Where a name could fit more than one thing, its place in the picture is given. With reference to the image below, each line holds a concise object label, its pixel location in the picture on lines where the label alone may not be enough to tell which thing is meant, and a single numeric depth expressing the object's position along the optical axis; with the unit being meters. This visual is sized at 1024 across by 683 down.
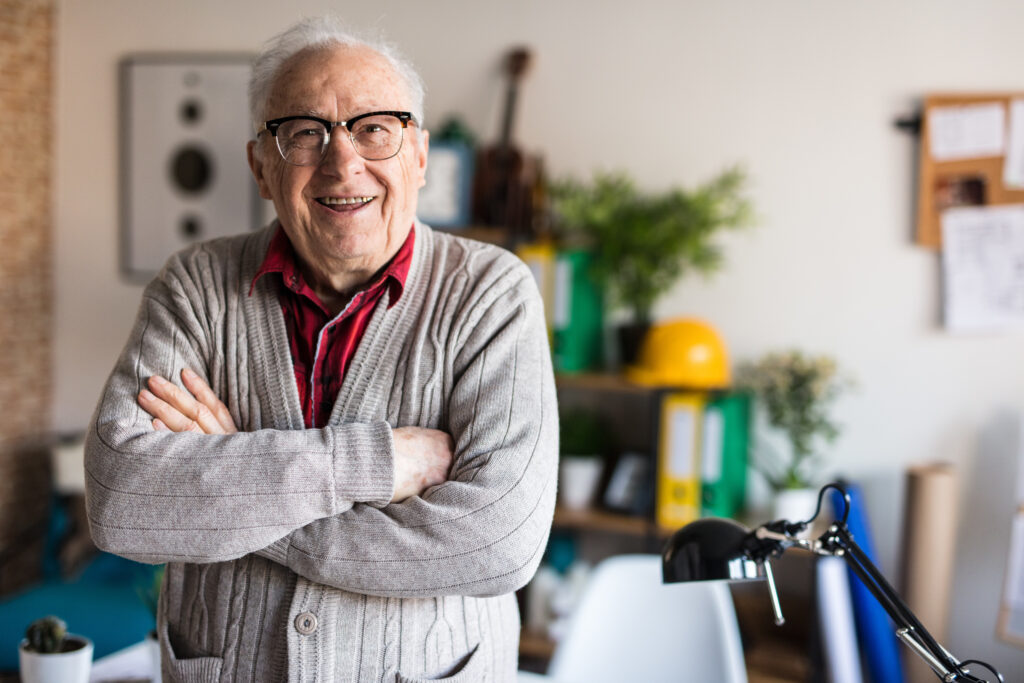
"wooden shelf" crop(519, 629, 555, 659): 3.10
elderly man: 1.22
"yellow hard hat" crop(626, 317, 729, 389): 2.96
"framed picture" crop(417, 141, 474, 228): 3.28
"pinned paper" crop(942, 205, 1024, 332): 2.91
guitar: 3.25
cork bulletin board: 2.90
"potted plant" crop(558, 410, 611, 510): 3.17
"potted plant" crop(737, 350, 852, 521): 2.91
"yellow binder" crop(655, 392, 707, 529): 2.96
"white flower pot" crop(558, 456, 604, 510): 3.17
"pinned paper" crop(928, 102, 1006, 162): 2.91
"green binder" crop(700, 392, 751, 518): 2.94
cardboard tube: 2.76
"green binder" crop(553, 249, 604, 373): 3.12
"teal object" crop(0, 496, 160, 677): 2.79
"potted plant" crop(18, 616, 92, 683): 1.39
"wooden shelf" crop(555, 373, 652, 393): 3.03
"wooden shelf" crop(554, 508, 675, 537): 3.03
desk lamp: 0.96
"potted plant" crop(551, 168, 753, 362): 3.03
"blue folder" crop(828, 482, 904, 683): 2.80
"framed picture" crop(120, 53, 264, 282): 3.72
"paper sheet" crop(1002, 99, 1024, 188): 2.88
